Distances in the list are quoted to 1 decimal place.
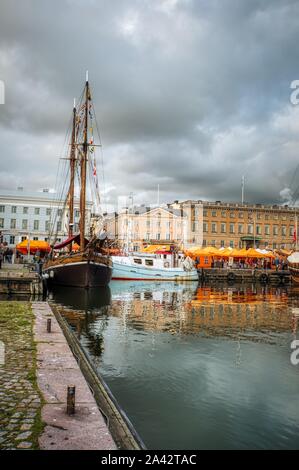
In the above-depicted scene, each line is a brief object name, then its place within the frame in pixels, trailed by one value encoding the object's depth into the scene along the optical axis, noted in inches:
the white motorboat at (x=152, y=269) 2159.2
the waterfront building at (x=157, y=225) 4237.2
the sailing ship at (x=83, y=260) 1438.2
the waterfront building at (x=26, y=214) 3927.2
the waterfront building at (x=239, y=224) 4168.3
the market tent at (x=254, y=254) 2622.8
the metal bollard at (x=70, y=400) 266.8
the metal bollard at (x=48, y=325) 539.0
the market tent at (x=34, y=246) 1929.1
